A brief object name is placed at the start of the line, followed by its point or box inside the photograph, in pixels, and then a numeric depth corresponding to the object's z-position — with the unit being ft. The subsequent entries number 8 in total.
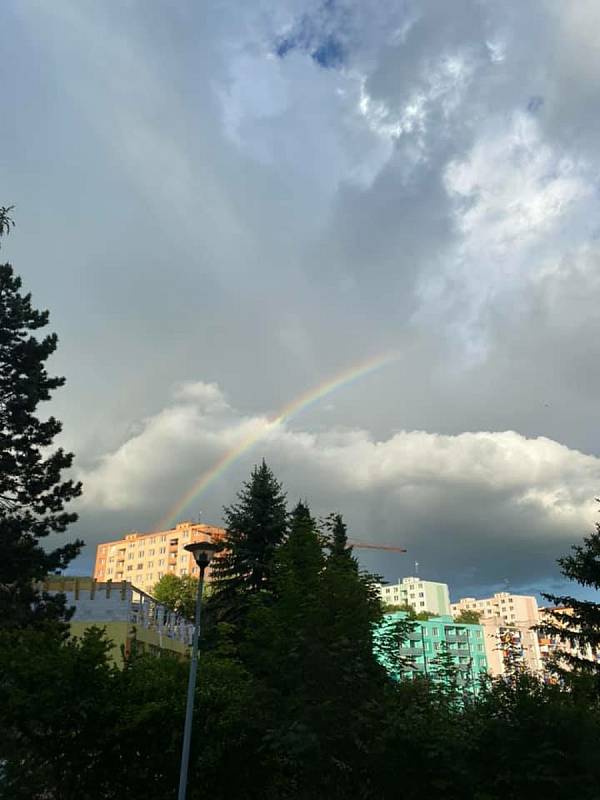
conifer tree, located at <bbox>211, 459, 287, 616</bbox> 97.09
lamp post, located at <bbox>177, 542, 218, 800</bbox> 32.68
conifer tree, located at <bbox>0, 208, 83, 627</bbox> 73.00
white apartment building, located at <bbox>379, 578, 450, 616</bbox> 537.65
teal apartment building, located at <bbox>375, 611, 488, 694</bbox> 348.79
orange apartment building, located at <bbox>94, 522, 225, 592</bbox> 443.32
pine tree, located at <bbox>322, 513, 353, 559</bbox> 110.01
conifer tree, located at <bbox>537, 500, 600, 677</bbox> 62.28
